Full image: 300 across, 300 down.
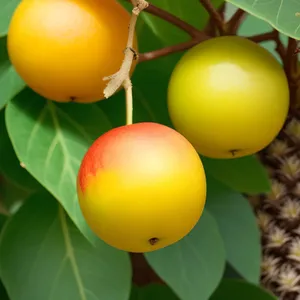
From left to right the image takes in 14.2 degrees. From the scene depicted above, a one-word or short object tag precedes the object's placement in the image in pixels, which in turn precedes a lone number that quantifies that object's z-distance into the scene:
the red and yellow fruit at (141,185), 0.46
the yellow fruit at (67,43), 0.49
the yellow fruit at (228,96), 0.49
